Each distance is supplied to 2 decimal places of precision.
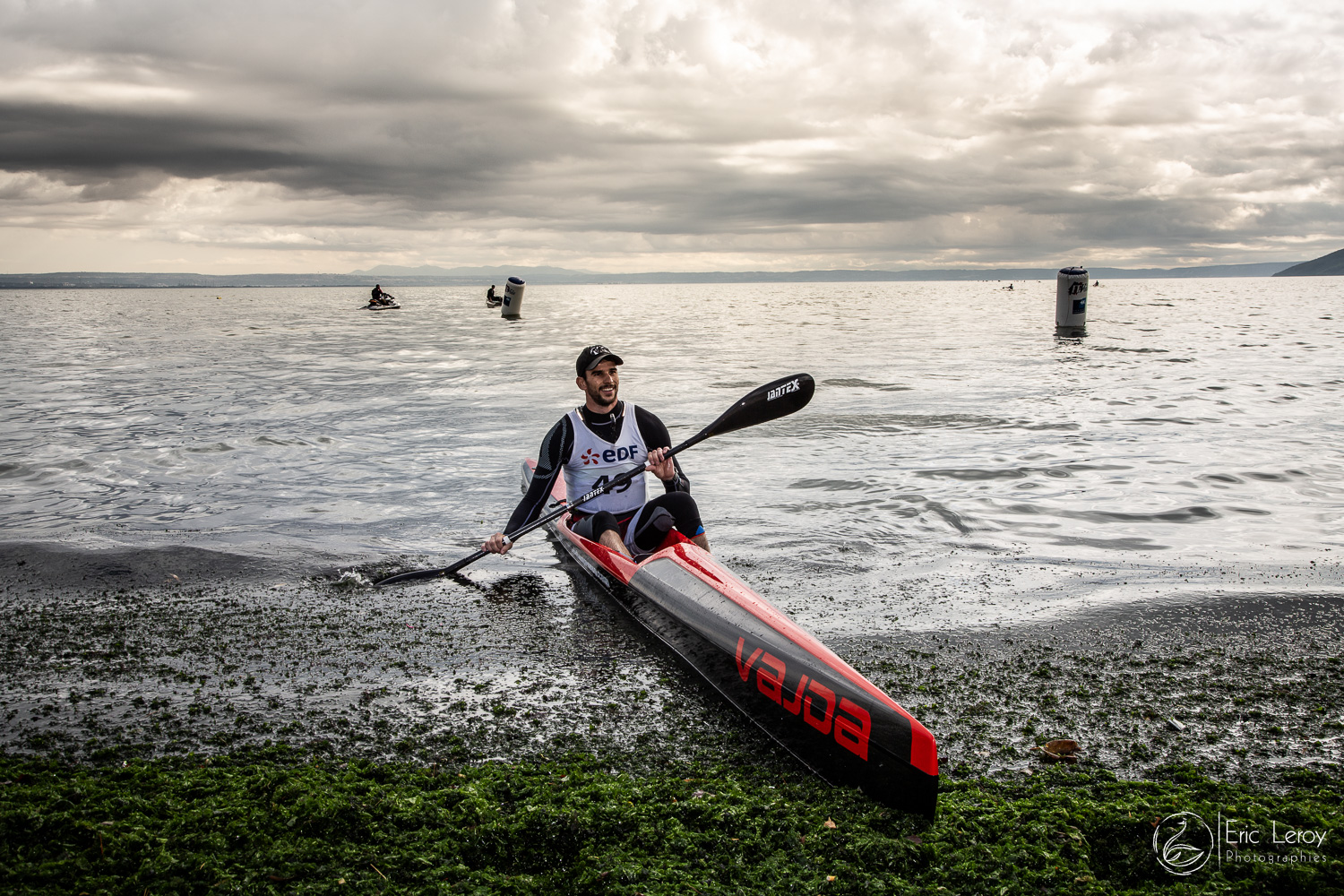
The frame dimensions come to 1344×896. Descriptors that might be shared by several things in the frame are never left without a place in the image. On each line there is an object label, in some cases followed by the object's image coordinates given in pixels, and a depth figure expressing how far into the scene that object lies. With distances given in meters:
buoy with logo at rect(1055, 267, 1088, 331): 31.84
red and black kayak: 3.15
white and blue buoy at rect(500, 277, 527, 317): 44.56
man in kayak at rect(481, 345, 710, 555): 5.84
